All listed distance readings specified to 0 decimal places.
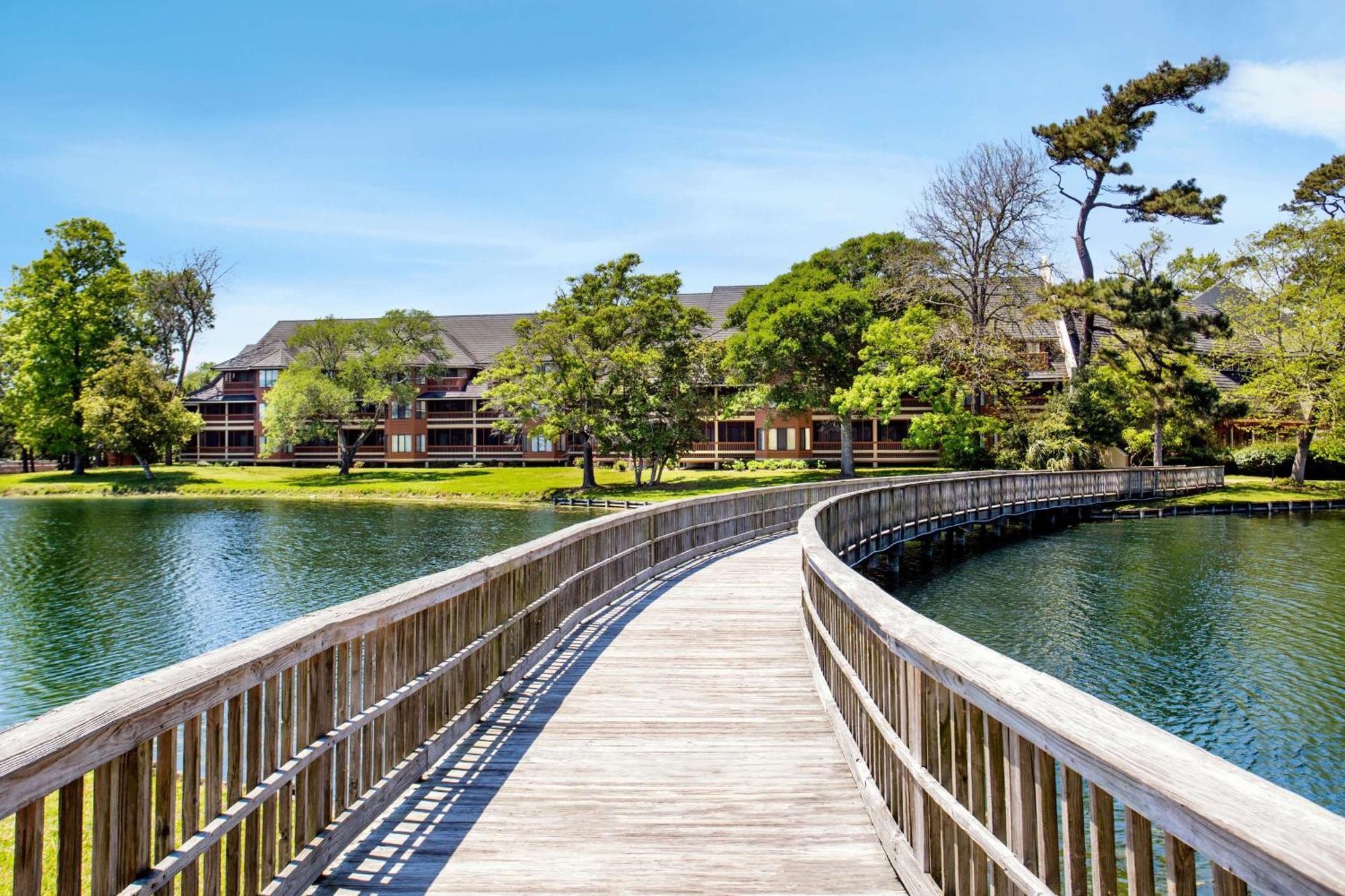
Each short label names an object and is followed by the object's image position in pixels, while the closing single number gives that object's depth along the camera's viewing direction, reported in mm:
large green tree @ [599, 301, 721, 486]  47656
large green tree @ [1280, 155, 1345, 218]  47344
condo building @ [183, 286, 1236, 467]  59062
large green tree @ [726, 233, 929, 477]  48469
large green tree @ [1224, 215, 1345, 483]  40812
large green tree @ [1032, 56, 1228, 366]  43062
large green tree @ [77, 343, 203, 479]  57969
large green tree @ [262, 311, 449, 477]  61250
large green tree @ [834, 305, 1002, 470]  45875
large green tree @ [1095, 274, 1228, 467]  40375
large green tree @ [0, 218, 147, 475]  61500
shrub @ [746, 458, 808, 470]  56094
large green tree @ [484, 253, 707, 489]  47562
